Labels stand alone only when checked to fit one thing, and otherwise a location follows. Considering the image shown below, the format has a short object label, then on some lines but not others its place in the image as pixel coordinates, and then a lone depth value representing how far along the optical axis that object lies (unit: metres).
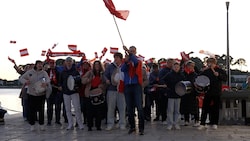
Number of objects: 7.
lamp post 30.14
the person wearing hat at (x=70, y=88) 12.94
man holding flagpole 11.54
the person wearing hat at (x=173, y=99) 12.83
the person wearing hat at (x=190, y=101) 13.62
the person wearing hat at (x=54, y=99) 14.81
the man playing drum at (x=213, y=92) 12.74
